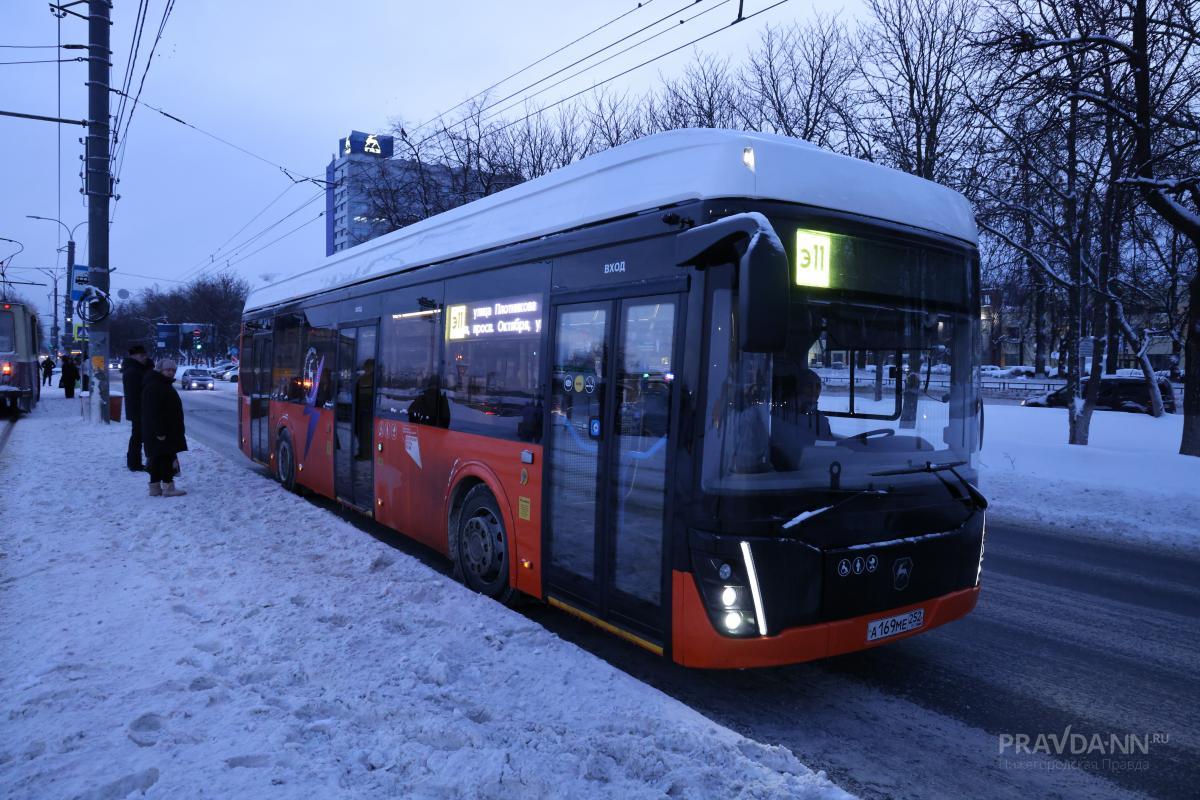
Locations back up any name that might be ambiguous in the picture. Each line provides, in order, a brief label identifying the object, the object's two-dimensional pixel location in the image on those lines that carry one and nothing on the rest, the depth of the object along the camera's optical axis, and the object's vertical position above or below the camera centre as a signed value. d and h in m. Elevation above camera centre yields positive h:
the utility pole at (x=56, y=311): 54.82 +3.56
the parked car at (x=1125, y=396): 30.64 -0.54
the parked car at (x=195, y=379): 47.94 -1.27
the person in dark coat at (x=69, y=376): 32.25 -0.86
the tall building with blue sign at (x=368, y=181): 27.56 +6.62
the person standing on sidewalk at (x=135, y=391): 11.96 -0.54
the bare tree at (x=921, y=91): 17.53 +6.73
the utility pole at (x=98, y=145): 16.14 +4.41
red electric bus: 3.86 -0.16
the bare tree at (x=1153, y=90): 11.41 +4.71
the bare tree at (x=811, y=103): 19.94 +7.59
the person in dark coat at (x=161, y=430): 9.65 -0.89
